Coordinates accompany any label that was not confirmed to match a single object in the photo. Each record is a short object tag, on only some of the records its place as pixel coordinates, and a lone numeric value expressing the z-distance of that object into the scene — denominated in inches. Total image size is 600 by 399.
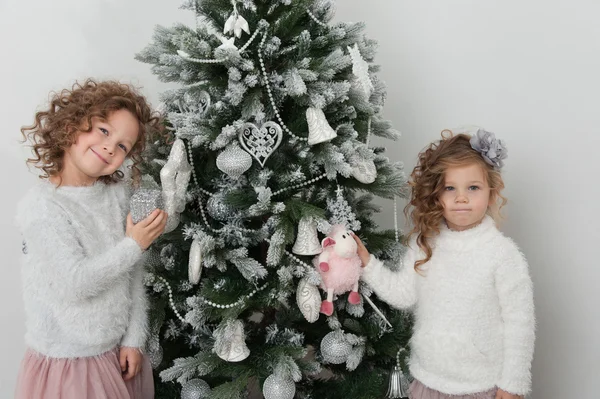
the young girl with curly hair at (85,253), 50.2
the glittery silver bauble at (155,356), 57.2
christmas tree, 51.9
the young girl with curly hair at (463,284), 54.1
